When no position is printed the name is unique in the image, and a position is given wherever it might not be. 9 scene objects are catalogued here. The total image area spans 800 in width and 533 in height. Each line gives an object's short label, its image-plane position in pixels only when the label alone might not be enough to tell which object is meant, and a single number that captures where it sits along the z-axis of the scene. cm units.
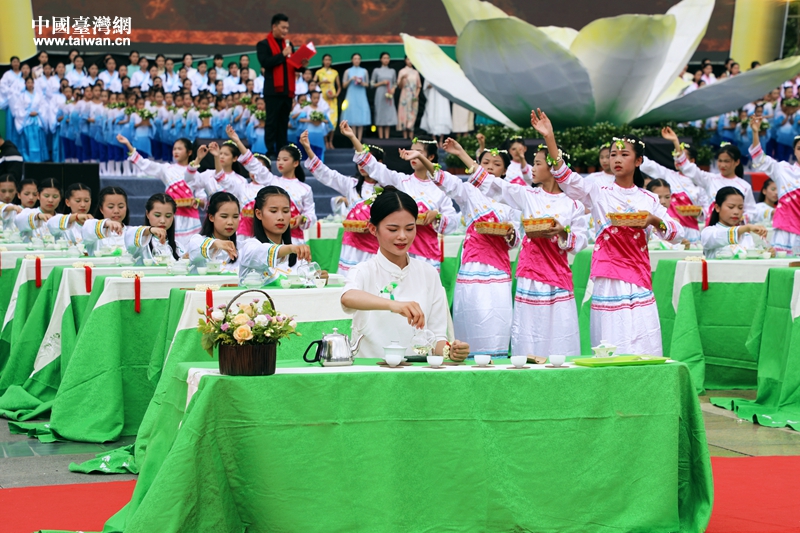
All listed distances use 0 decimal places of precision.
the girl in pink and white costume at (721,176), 1067
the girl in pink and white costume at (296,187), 1028
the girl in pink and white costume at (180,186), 1169
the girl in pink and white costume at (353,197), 934
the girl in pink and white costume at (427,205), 877
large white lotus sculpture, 1656
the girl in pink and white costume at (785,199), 995
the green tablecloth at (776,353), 681
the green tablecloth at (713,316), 771
